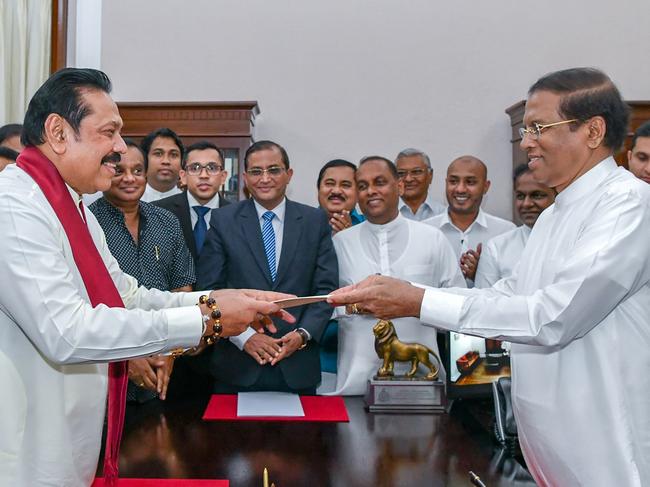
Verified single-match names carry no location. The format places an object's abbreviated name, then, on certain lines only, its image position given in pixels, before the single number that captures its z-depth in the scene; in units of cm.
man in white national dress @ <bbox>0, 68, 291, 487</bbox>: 158
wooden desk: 196
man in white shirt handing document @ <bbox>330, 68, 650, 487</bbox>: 173
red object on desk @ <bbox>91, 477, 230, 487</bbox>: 185
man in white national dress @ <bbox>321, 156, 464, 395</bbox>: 364
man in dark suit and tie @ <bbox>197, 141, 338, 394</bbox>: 316
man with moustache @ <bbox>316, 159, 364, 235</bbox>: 441
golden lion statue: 281
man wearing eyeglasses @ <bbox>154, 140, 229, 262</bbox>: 387
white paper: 256
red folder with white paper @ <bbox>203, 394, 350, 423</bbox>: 250
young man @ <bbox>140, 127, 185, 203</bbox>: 460
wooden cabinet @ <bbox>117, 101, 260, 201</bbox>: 593
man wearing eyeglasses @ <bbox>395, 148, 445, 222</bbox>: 509
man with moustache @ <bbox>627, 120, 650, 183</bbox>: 354
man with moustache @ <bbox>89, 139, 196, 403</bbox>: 313
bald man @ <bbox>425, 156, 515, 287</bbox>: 457
